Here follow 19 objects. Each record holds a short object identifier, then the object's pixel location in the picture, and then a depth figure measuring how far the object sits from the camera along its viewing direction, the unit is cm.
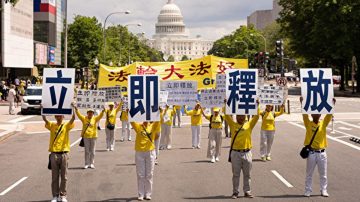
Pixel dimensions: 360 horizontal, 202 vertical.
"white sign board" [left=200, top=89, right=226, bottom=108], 1706
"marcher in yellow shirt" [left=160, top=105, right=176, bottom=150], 2028
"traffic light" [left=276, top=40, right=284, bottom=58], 3466
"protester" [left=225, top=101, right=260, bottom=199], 1238
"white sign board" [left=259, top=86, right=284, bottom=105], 1614
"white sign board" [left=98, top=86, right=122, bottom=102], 1920
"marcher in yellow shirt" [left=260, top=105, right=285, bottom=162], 1823
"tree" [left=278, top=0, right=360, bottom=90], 6581
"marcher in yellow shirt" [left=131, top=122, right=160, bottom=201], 1216
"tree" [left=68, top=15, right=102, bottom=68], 9600
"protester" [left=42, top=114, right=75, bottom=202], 1205
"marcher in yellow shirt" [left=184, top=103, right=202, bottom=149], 2050
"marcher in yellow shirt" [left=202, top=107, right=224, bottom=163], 1781
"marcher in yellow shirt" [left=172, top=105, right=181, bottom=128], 2973
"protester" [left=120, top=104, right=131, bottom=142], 2252
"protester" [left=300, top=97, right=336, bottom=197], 1256
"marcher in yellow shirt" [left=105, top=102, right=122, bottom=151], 1966
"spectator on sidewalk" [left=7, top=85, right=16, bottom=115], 3809
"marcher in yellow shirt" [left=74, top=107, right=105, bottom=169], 1664
